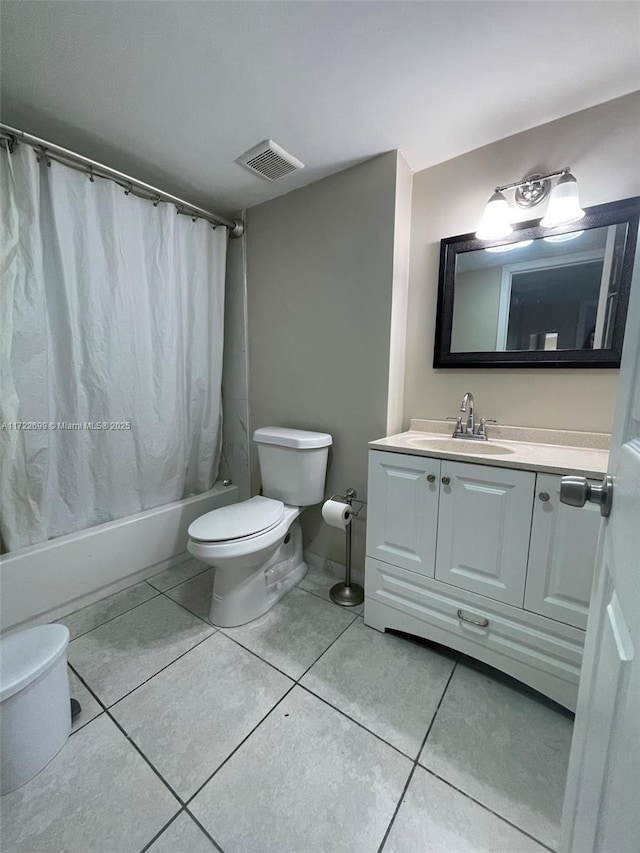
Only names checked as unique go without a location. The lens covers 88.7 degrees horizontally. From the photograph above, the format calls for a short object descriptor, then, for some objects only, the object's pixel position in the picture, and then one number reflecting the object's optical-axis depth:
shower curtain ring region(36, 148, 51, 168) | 1.34
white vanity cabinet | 1.02
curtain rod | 1.28
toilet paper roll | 1.52
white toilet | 1.37
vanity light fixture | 1.18
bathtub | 1.37
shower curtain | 1.36
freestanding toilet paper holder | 1.61
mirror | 1.21
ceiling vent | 1.43
